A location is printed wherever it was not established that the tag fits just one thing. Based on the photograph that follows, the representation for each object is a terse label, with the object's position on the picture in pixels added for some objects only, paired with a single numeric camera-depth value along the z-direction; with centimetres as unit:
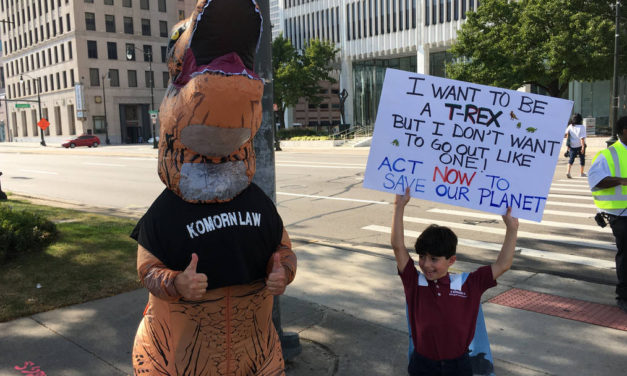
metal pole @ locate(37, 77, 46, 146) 7012
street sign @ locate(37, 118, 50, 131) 5610
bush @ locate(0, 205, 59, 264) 606
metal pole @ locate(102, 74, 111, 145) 6412
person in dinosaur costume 216
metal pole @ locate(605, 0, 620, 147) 2108
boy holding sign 265
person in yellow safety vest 478
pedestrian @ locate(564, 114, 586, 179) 1447
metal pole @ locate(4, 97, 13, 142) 8095
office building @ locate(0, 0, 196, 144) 6316
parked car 5300
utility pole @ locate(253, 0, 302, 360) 374
